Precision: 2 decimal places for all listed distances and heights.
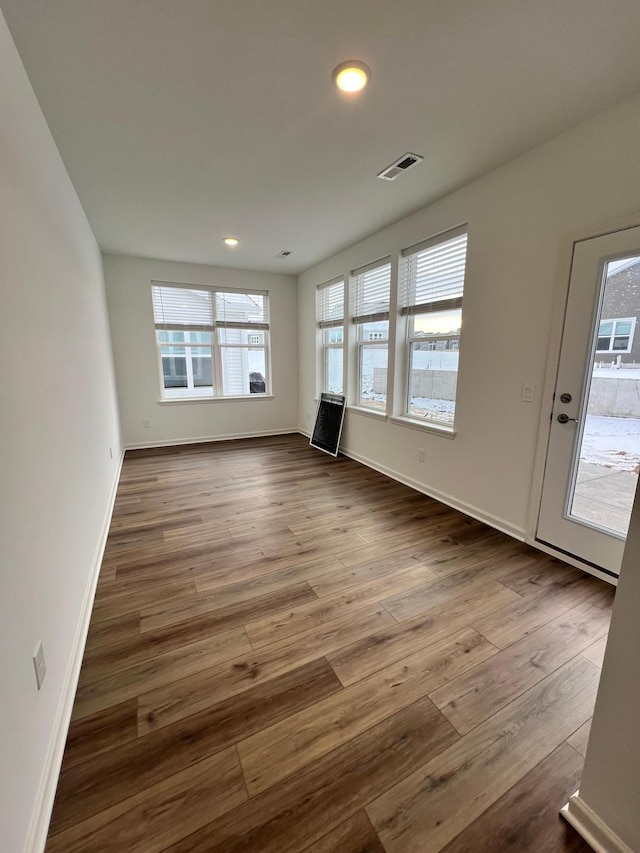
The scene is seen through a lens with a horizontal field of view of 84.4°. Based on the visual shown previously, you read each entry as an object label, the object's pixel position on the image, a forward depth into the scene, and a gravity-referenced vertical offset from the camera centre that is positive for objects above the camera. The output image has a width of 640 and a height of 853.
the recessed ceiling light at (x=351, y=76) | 1.64 +1.32
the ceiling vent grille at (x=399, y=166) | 2.39 +1.32
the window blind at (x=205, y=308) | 5.08 +0.71
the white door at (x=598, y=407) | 1.98 -0.30
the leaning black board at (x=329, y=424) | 4.89 -0.95
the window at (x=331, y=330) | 4.86 +0.37
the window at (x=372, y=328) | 3.99 +0.34
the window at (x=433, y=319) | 3.10 +0.35
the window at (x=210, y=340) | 5.16 +0.25
